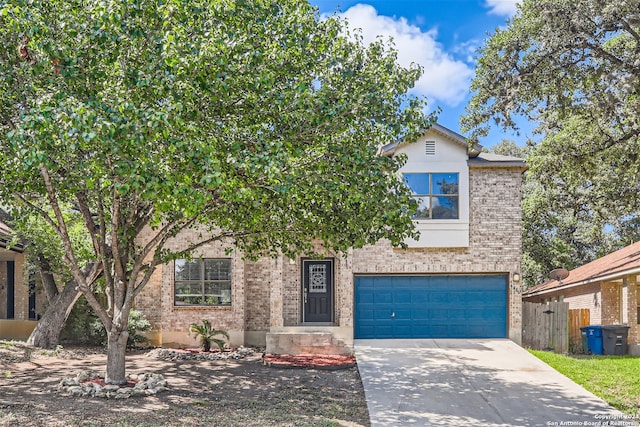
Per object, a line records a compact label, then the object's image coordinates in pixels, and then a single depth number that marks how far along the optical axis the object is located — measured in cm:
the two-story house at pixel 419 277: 1862
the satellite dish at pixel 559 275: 2131
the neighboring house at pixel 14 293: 2007
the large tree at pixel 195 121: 866
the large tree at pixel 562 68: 1216
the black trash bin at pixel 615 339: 1766
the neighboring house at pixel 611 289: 1798
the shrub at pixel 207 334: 1770
